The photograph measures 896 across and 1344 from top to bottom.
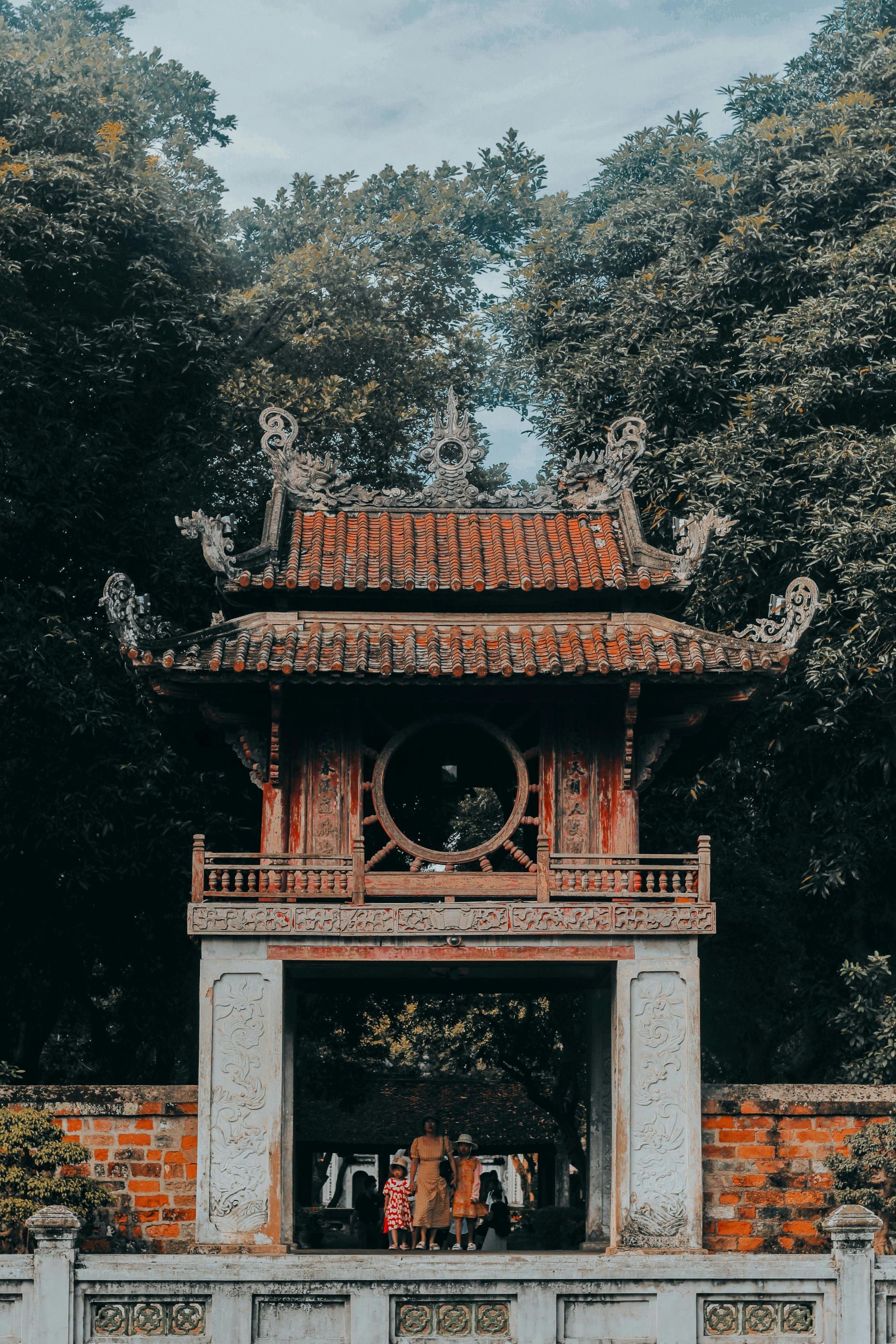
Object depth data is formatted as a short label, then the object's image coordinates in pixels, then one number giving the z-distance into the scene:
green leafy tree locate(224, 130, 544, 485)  31.69
